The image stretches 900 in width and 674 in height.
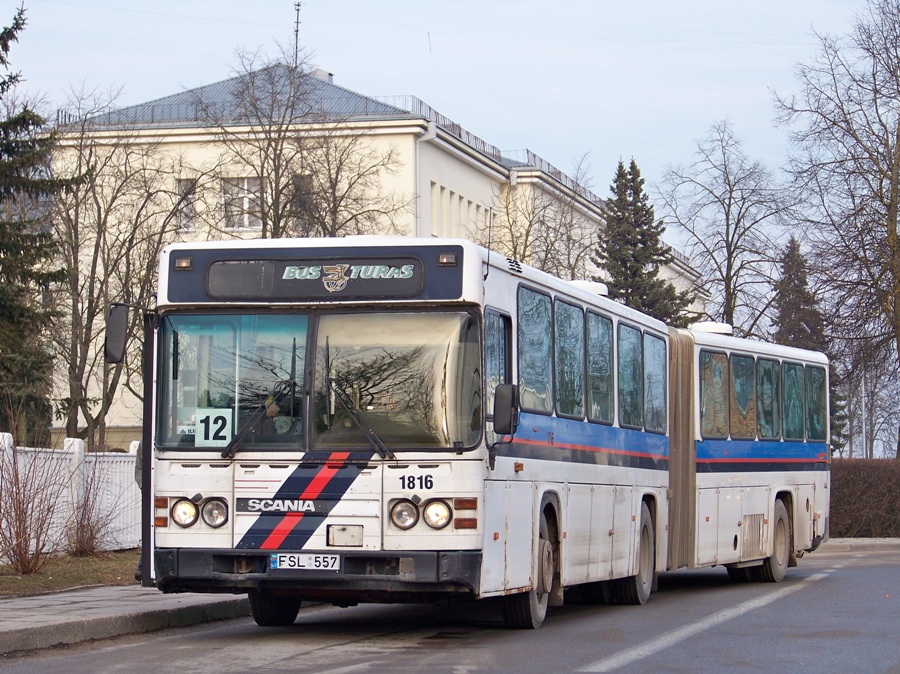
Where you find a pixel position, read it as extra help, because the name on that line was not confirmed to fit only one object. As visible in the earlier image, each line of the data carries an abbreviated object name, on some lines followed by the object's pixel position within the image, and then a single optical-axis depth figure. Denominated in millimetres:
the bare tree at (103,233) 43625
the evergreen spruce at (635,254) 63312
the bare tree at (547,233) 50375
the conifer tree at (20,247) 32312
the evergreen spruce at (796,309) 43250
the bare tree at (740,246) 51781
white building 42062
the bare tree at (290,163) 40344
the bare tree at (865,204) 41500
